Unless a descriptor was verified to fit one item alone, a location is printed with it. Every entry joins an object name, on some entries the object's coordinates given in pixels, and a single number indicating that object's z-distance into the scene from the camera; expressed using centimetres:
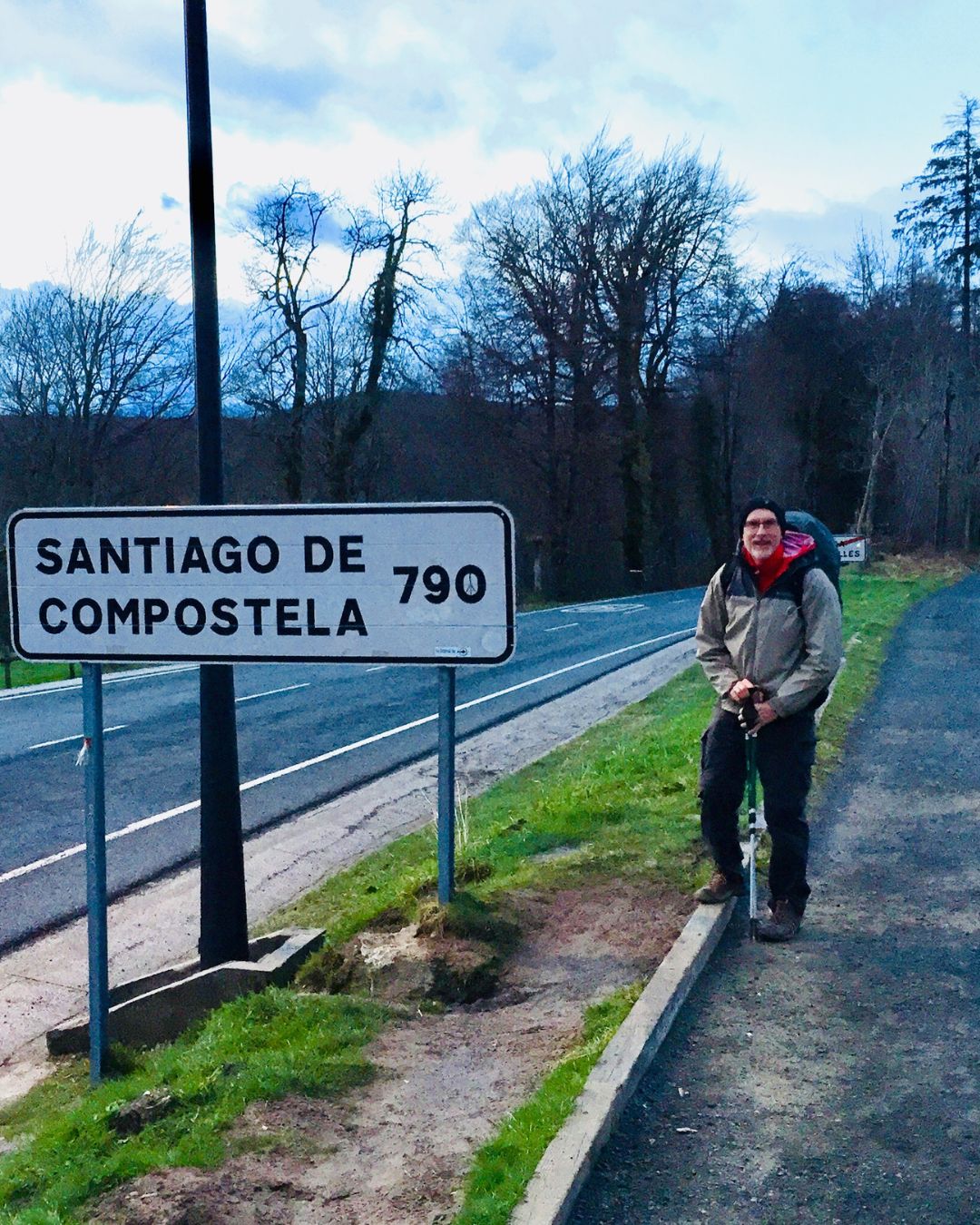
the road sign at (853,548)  3097
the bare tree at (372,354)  4000
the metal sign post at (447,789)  499
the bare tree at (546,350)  4612
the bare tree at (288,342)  3766
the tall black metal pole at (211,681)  570
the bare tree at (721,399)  5100
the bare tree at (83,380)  3116
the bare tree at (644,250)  4781
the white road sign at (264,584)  473
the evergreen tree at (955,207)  6022
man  522
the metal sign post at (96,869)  477
